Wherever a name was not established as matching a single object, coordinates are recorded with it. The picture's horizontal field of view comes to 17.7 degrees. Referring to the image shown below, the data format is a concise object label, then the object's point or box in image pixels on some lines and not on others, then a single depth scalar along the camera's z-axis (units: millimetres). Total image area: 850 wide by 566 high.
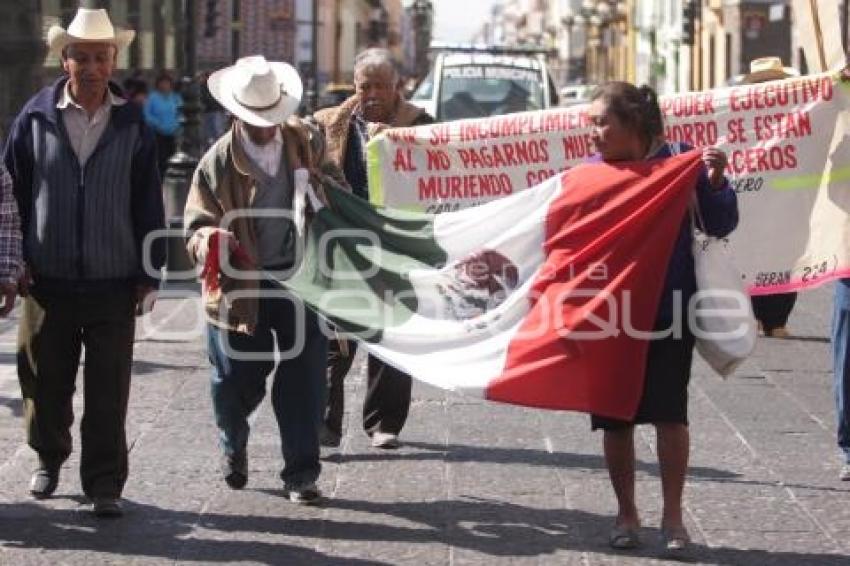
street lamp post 25091
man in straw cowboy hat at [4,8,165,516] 9712
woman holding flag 8873
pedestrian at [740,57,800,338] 17280
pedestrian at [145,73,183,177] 34850
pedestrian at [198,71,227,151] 42516
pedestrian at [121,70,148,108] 34000
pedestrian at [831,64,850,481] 10505
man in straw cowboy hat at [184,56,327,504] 9893
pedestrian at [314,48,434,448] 11561
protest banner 10795
